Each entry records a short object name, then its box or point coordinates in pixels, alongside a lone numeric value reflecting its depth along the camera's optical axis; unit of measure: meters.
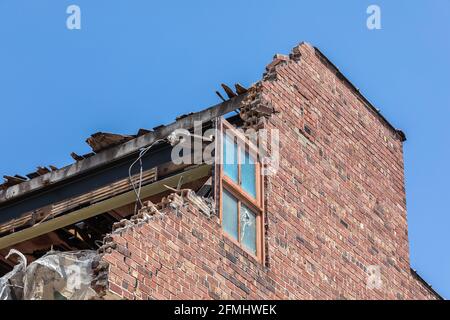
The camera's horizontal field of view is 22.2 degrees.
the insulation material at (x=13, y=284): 13.76
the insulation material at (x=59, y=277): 13.43
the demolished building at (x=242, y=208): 14.13
